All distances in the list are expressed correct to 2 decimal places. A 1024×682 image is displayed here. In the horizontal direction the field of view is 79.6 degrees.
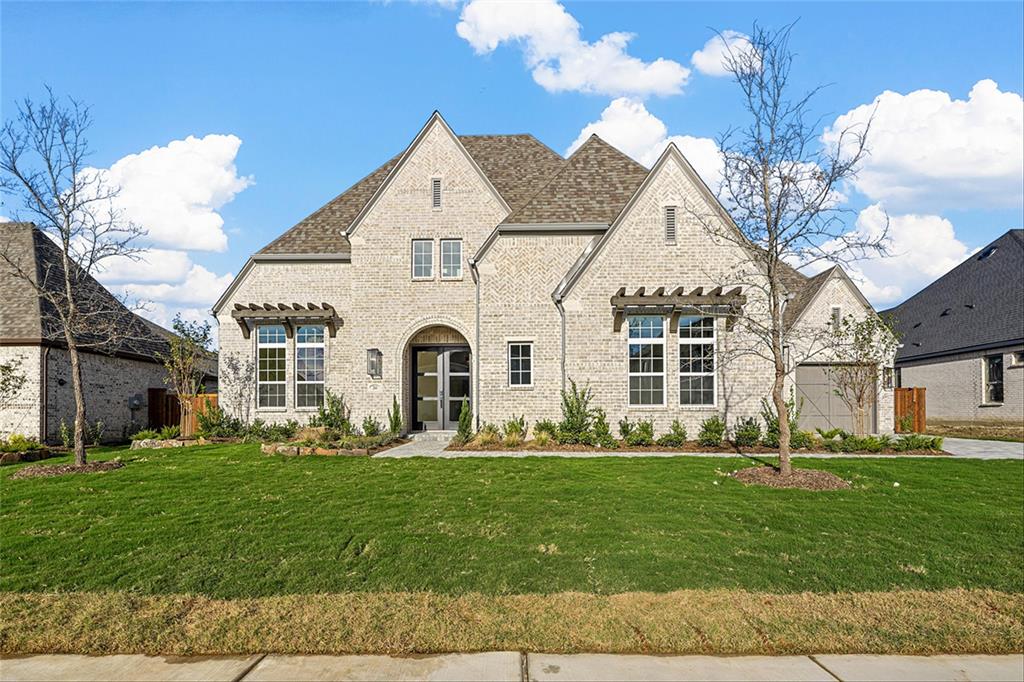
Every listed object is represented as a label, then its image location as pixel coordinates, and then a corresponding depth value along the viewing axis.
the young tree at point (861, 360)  19.20
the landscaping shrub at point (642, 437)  16.62
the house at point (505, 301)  17.45
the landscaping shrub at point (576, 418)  16.84
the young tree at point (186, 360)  19.95
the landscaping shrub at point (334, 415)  19.41
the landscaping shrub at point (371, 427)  18.72
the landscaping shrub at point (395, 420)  18.97
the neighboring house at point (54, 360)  18.50
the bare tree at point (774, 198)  11.35
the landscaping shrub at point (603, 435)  16.52
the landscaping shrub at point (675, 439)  16.72
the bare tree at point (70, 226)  13.42
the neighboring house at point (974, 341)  24.09
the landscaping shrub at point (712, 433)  16.61
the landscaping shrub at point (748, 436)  16.52
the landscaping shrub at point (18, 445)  16.12
